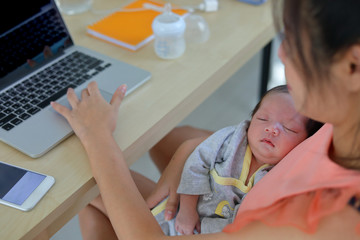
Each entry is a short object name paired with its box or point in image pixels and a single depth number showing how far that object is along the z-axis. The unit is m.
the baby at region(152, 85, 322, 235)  0.88
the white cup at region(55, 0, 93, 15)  1.34
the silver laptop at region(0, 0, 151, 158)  0.87
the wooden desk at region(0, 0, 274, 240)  0.74
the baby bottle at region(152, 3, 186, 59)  1.08
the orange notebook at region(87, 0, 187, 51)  1.17
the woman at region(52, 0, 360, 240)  0.47
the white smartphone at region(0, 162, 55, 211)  0.73
